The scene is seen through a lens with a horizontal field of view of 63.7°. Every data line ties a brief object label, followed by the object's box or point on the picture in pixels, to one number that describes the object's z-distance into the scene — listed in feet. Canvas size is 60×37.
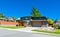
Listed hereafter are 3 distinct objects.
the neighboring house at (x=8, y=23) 66.03
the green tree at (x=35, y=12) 93.64
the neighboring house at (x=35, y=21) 64.81
